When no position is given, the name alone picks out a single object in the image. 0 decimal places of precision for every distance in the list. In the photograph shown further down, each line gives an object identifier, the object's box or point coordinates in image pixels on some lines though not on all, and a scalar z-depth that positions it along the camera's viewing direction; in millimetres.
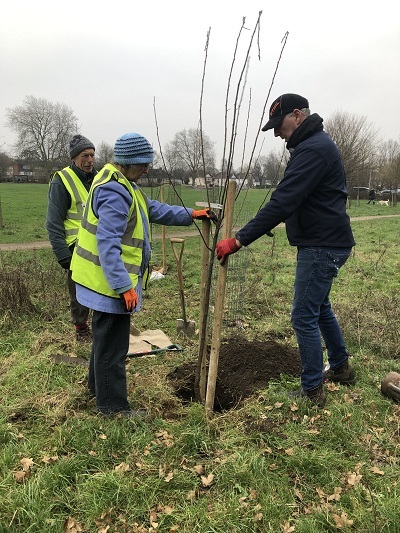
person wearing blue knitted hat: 2625
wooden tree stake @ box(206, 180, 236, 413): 2816
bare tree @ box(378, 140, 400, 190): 36625
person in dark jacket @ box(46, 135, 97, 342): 4152
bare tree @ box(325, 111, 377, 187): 29183
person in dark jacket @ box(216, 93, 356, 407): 2848
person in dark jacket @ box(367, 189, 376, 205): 40462
